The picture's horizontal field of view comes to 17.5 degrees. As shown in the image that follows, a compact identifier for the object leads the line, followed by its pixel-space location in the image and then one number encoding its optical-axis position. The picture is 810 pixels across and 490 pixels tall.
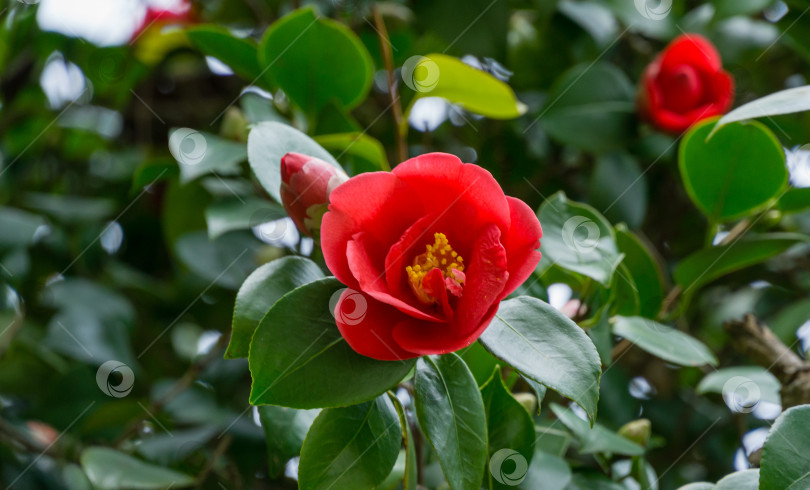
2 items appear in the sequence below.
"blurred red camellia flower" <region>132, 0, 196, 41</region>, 1.34
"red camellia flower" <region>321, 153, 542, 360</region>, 0.79
